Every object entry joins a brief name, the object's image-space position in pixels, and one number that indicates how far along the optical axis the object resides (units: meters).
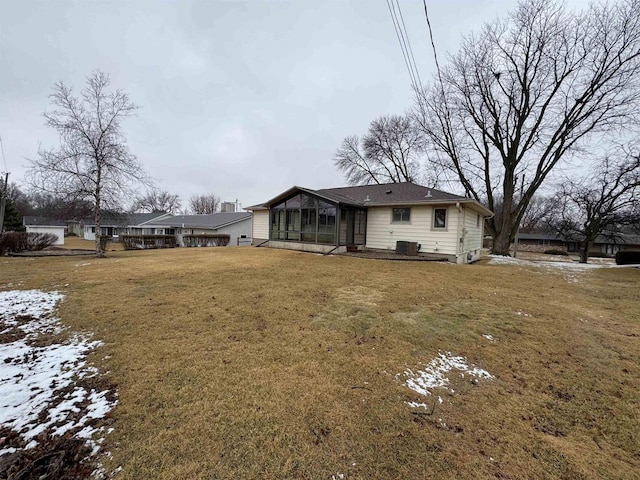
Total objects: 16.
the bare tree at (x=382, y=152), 26.72
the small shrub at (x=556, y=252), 36.75
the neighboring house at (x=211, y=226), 27.56
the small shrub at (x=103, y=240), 17.43
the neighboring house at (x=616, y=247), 43.28
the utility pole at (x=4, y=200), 25.21
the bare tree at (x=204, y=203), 60.22
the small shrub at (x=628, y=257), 15.20
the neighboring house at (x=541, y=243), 47.84
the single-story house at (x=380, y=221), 12.90
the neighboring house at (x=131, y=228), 33.96
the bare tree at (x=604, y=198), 16.20
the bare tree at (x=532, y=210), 42.67
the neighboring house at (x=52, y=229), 25.19
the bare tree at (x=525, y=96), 14.82
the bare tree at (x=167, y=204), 54.06
